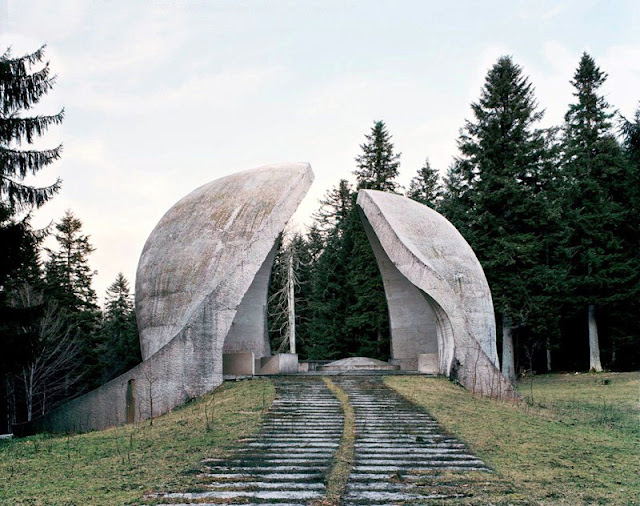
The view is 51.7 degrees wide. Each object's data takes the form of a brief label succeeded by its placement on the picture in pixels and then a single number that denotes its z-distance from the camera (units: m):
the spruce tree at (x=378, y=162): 35.53
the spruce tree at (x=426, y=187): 39.34
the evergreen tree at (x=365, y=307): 32.47
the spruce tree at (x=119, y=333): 38.78
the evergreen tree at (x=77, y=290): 32.09
